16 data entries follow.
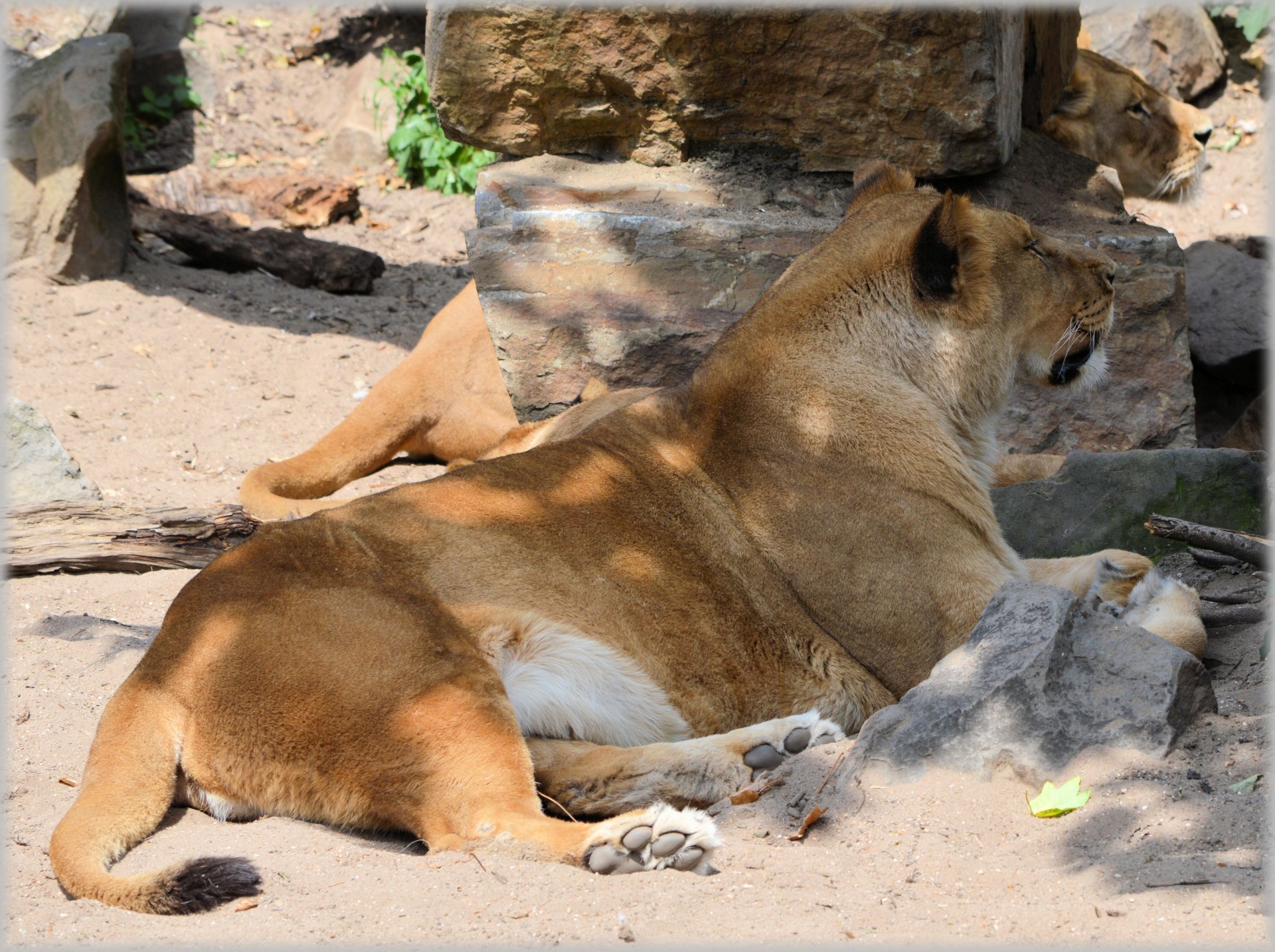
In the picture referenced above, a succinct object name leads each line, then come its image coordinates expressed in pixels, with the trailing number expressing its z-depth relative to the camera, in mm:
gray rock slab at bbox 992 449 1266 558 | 9281
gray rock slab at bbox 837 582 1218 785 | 6461
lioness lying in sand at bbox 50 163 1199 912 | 6656
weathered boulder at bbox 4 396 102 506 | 12398
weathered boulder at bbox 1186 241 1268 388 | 14781
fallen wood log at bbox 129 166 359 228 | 23047
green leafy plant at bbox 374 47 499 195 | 24641
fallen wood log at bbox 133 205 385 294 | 20156
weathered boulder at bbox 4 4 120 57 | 24750
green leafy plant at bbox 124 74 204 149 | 25464
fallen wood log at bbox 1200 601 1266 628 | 8102
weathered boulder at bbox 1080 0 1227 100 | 22562
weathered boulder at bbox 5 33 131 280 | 18641
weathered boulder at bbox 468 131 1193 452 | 12008
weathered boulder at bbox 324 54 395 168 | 25750
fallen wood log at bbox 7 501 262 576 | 11562
